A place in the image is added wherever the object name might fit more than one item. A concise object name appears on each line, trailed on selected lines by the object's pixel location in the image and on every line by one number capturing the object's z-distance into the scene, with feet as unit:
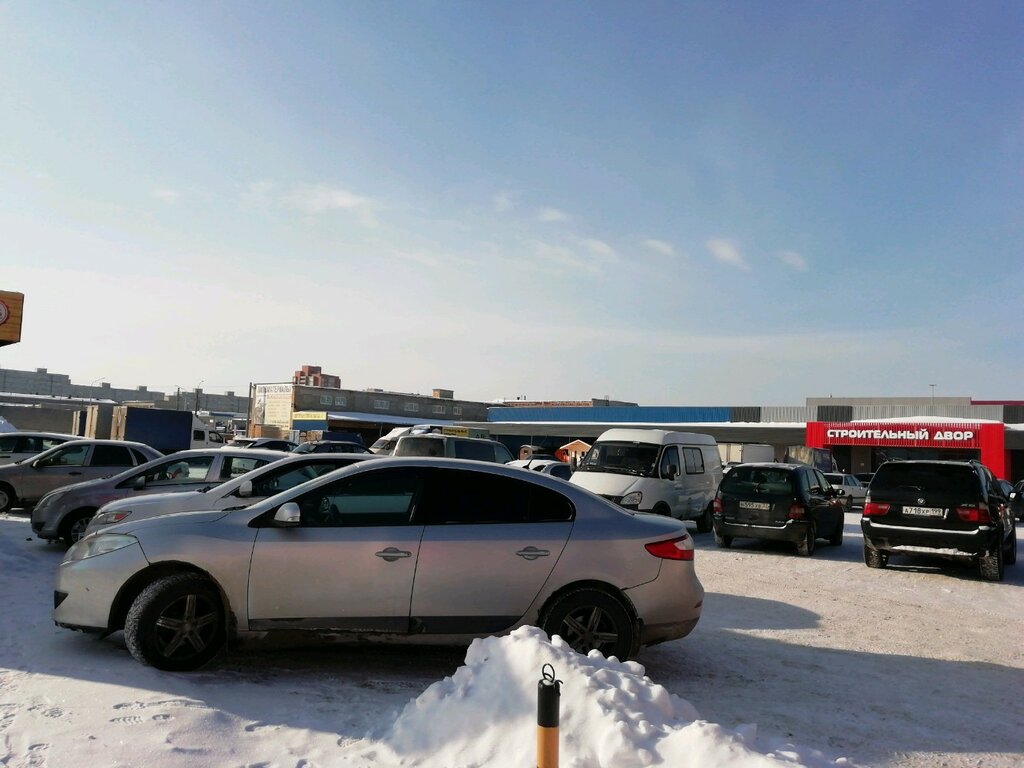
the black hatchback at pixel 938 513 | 37.73
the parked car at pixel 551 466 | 71.67
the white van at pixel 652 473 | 49.21
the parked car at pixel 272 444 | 84.12
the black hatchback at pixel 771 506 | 45.85
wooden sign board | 54.39
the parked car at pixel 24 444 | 58.65
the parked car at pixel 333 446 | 84.86
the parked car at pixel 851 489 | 98.07
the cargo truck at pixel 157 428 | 99.19
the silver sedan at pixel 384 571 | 18.35
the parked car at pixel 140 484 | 36.73
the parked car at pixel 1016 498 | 43.96
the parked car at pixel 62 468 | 48.01
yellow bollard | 10.82
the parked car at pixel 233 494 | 25.64
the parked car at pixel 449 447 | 59.00
